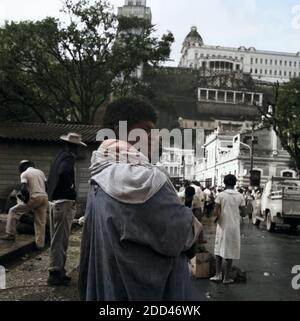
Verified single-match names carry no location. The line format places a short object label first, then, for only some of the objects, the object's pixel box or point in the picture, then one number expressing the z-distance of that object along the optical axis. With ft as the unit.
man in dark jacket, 23.16
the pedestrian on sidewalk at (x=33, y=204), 32.01
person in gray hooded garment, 8.54
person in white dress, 27.43
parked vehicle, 58.80
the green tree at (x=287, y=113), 111.75
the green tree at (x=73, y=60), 98.37
